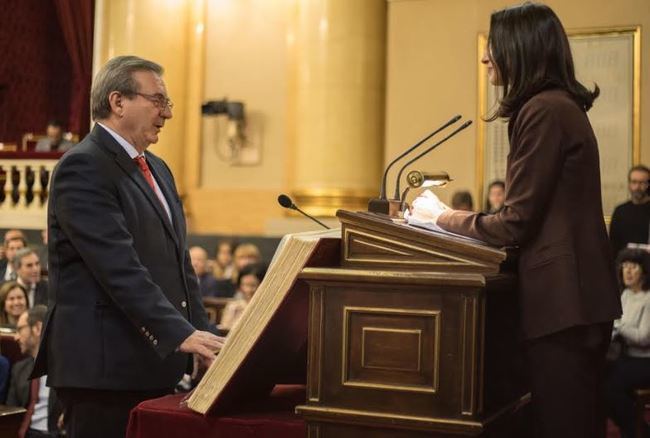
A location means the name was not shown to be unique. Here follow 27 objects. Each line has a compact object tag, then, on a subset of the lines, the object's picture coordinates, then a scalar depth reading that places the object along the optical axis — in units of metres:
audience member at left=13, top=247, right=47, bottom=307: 7.06
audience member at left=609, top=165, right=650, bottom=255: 7.13
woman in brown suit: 1.95
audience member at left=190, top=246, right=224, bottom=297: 7.73
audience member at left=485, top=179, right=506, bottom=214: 7.18
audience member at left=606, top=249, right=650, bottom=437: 5.52
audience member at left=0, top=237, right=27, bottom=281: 8.02
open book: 1.97
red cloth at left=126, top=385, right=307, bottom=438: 2.05
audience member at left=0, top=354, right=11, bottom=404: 5.08
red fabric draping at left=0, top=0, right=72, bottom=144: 13.13
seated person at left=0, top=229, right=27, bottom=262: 8.35
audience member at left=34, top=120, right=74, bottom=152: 11.00
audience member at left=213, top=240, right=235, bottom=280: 8.82
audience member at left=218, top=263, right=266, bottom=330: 6.54
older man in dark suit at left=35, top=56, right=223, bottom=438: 2.30
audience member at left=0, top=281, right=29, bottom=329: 6.13
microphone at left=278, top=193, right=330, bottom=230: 2.46
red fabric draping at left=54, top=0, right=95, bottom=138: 11.52
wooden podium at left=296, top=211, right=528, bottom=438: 1.84
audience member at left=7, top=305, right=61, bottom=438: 5.09
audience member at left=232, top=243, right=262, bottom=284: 8.23
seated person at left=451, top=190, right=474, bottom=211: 7.13
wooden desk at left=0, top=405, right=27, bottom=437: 3.70
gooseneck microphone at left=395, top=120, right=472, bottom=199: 2.33
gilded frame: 8.12
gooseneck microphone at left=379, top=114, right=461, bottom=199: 2.17
